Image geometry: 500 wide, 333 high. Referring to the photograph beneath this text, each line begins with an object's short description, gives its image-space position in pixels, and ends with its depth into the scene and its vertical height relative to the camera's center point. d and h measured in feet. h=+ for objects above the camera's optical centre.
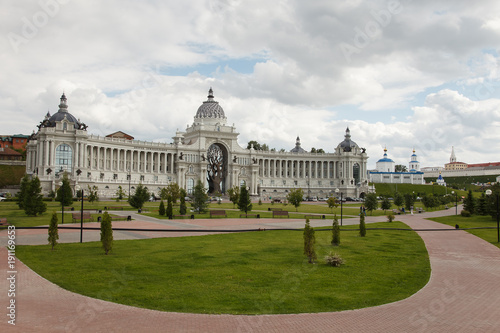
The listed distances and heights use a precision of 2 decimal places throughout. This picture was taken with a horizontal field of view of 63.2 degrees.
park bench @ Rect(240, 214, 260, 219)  152.35 -10.88
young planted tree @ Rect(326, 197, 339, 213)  196.38 -7.07
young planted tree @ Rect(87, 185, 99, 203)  199.41 -4.99
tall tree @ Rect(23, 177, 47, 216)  132.77 -4.40
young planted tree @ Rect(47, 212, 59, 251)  69.62 -7.82
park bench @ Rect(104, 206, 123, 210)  169.01 -8.76
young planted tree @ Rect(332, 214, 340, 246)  82.23 -9.93
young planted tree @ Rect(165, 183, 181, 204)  204.85 -2.13
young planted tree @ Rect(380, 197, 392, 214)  189.35 -7.73
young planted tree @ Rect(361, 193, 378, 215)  181.37 -6.50
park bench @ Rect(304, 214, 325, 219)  158.83 -11.42
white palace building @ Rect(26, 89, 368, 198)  286.05 +22.49
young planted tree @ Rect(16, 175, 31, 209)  142.92 -1.51
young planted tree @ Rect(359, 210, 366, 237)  98.74 -10.20
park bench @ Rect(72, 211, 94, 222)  123.73 -9.31
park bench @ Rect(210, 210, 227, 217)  152.16 -9.80
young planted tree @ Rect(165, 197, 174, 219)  140.97 -8.33
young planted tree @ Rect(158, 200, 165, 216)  149.69 -8.12
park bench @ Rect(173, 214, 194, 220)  143.13 -10.53
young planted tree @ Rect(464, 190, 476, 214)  185.98 -7.92
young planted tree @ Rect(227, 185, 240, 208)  200.54 -5.36
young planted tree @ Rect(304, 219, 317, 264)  63.67 -8.70
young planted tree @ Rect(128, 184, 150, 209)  173.27 -5.14
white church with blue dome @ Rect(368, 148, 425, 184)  556.92 +14.51
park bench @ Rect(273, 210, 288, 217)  158.92 -10.08
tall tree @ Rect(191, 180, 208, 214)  165.99 -5.29
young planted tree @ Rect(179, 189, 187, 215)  152.87 -8.30
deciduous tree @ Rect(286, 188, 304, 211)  199.11 -4.84
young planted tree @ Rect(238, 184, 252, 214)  157.99 -5.42
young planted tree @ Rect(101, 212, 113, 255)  66.74 -7.43
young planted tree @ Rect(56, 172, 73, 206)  164.86 -3.84
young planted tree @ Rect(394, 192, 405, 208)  215.51 -6.62
